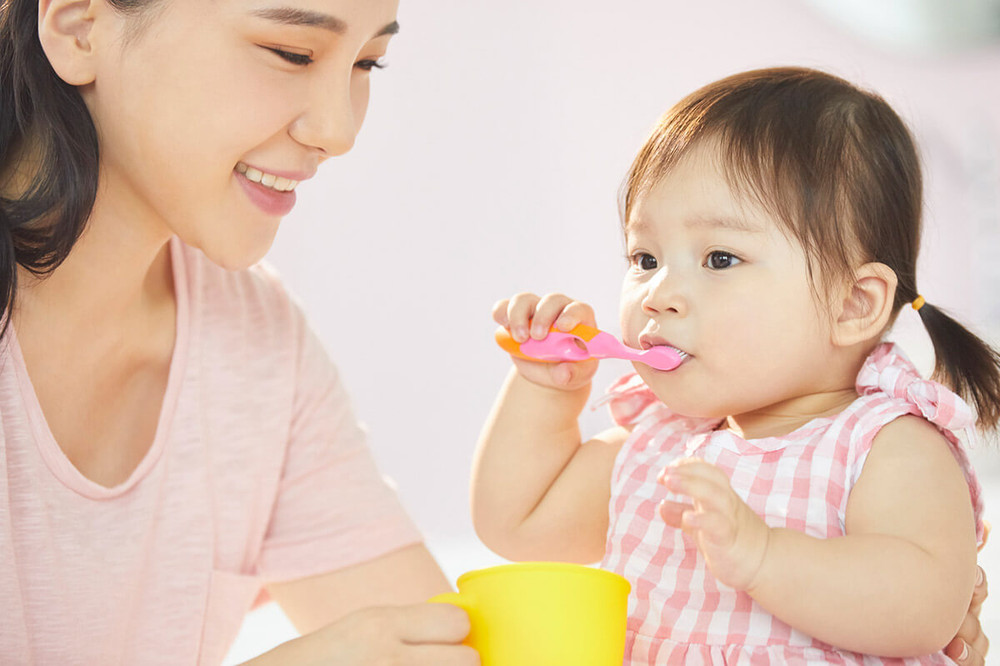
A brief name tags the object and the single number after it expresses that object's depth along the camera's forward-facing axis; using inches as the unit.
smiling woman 40.5
